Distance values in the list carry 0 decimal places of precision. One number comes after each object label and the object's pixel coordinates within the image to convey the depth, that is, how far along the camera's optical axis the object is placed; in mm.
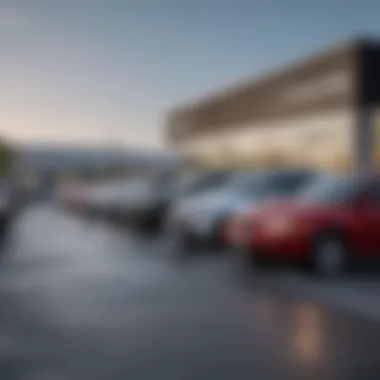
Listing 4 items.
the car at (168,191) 18750
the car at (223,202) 15695
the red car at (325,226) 11562
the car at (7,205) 16812
